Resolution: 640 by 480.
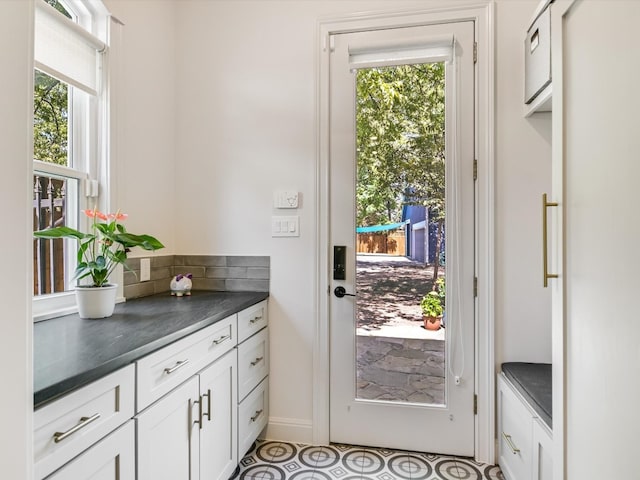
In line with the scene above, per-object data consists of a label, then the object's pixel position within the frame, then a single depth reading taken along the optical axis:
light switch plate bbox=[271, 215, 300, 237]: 2.18
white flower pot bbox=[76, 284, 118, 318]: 1.46
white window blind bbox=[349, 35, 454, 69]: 2.02
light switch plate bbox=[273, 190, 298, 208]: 2.17
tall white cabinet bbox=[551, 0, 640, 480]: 0.85
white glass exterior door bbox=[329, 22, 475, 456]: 2.02
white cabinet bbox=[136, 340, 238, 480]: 1.18
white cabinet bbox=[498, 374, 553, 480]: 1.45
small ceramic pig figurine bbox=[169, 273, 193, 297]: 2.05
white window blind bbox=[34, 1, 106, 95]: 1.49
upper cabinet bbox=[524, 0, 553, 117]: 1.64
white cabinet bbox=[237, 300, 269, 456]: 1.84
